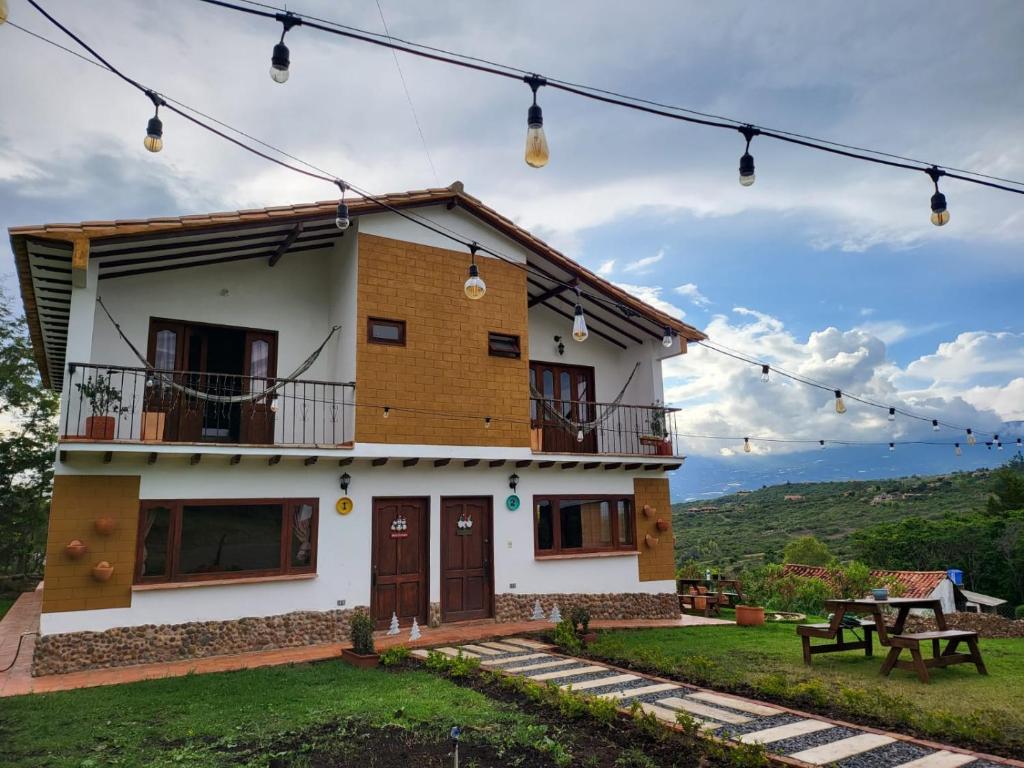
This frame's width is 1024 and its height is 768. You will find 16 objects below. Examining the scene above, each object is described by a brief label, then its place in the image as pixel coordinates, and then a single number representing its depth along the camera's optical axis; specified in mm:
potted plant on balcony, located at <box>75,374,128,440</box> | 8320
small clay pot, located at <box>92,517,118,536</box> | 8375
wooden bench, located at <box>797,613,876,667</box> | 7766
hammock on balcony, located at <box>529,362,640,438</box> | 12250
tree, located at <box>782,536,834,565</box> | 28656
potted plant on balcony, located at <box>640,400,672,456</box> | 12984
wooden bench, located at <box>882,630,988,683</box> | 6840
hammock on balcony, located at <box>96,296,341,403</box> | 8883
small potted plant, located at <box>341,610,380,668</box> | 8104
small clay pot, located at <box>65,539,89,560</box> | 8141
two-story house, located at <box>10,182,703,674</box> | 8531
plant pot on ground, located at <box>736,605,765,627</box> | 11602
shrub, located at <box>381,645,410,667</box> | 7914
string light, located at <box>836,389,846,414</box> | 10869
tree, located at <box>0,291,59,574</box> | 17172
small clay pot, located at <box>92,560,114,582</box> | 8273
